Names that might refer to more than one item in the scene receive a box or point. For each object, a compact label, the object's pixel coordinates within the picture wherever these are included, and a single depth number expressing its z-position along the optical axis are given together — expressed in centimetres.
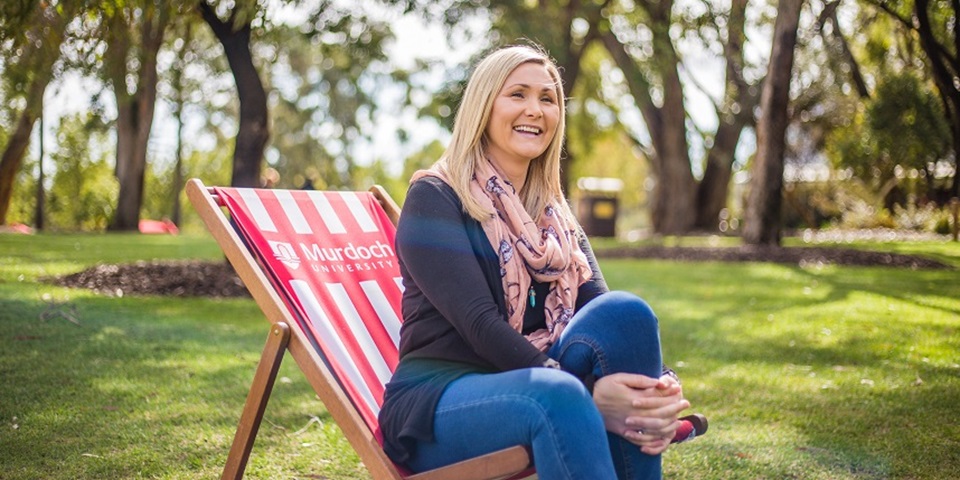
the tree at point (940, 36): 853
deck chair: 252
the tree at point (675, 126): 1733
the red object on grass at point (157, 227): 2452
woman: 217
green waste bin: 2238
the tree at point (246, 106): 898
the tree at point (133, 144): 1848
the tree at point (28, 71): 486
